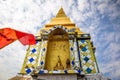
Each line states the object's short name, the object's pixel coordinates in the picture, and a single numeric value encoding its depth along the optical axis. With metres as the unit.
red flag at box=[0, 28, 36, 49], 4.05
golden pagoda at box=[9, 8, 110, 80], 5.11
